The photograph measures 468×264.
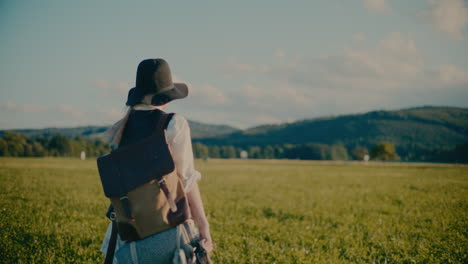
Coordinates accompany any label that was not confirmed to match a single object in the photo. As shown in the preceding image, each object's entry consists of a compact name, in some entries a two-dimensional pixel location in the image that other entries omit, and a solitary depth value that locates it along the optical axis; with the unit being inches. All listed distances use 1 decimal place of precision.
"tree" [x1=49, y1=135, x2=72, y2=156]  4707.2
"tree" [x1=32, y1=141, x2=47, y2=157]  4265.3
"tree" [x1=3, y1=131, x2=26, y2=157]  3910.7
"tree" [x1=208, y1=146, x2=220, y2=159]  6935.0
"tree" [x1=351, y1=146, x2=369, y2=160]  5201.8
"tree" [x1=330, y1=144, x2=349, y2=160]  6412.4
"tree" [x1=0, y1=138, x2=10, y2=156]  3727.9
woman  117.8
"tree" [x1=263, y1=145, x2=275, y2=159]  6747.1
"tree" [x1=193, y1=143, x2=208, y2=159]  6534.9
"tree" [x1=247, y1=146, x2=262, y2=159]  6801.2
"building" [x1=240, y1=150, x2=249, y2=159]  6373.0
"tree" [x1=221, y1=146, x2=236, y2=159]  6988.2
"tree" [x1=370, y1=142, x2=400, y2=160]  4389.8
